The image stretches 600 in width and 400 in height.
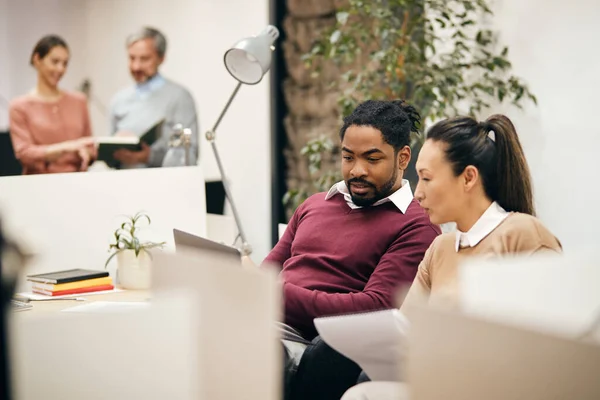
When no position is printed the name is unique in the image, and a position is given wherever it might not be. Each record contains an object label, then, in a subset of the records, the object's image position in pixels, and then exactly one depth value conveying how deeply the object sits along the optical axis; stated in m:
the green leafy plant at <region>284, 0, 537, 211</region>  3.66
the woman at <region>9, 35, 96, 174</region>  4.68
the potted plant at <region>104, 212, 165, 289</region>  2.71
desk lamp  3.08
